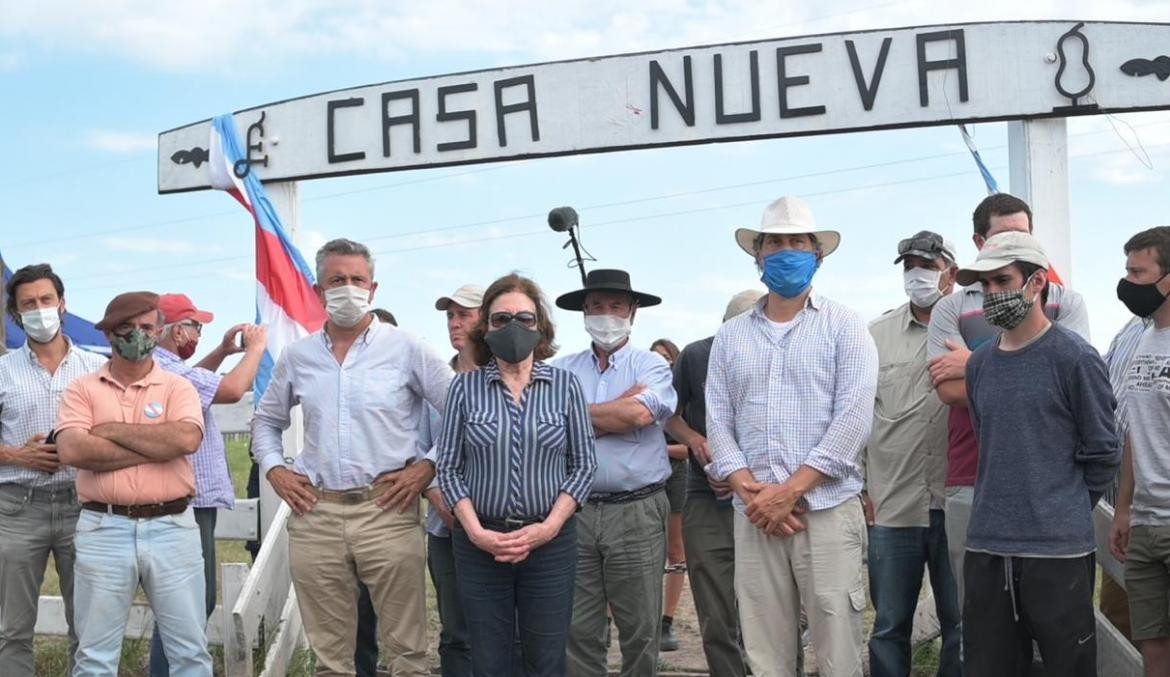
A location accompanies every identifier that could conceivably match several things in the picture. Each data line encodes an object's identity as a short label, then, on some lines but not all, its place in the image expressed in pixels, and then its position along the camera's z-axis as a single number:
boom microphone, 6.06
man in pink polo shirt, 4.77
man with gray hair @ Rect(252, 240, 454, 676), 4.93
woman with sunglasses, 4.38
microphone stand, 5.96
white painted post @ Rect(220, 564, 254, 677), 5.98
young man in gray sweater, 4.00
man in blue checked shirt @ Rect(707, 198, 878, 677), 4.36
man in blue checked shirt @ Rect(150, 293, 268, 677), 5.57
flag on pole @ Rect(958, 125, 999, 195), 6.78
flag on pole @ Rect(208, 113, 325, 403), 7.33
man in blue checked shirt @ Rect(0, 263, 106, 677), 5.39
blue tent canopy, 10.43
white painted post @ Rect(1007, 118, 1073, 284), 6.70
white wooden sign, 6.67
